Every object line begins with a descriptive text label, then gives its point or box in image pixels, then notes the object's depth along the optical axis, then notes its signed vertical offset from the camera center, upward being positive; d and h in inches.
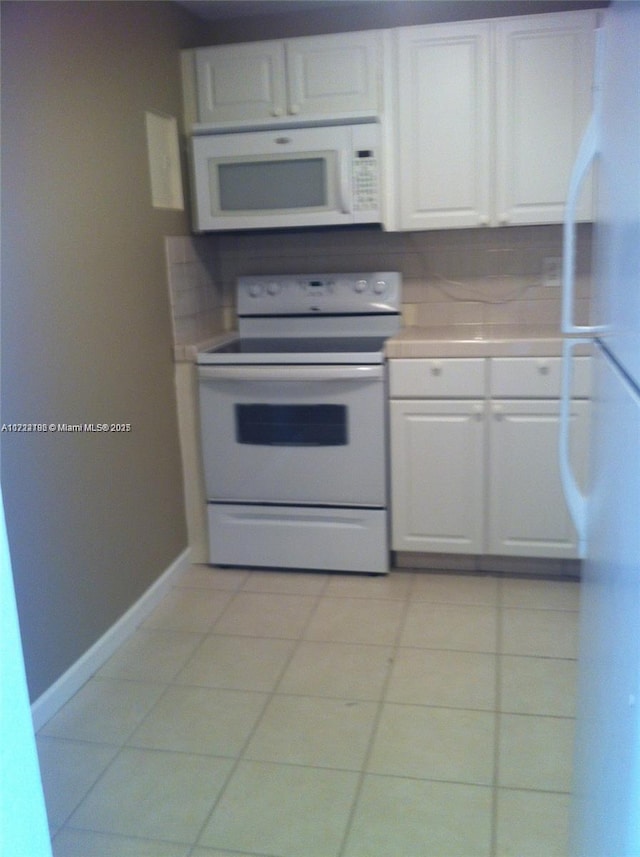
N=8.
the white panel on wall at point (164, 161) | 116.4 +13.8
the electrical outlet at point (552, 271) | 130.4 -5.3
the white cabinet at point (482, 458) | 114.3 -31.9
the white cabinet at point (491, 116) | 113.3 +18.1
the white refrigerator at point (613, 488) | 34.0 -12.6
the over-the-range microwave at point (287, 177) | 119.0 +10.8
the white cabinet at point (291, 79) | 118.7 +25.7
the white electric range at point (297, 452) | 118.6 -31.2
